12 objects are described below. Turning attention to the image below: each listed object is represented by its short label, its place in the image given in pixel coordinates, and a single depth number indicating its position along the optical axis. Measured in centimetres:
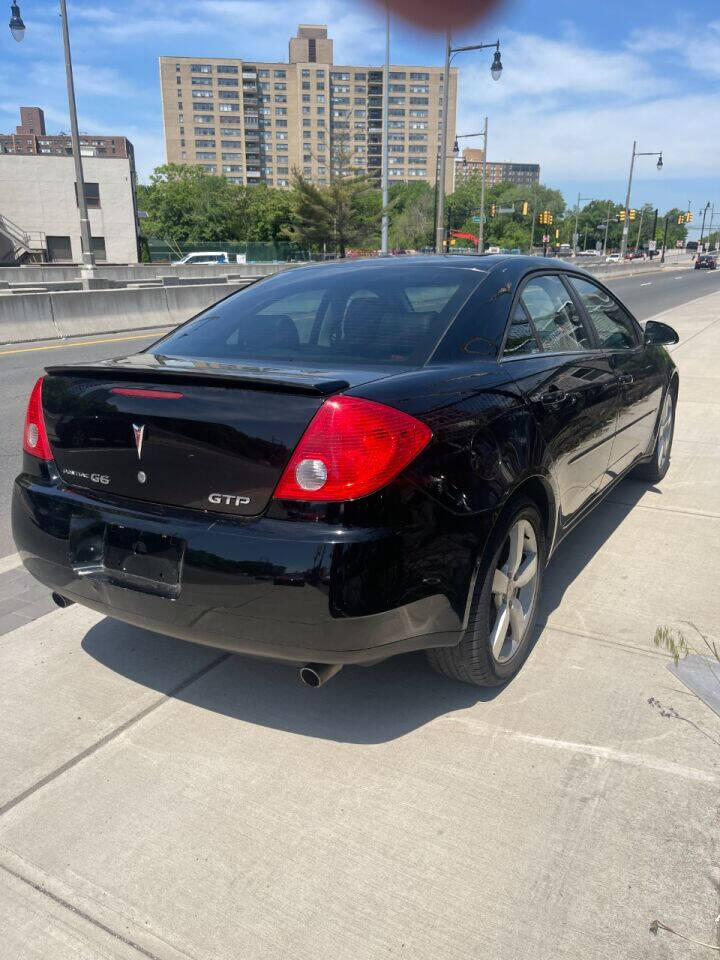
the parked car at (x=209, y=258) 4513
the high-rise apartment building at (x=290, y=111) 15175
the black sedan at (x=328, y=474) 226
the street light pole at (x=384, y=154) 2830
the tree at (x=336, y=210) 5666
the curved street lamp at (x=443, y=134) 2548
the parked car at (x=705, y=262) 7244
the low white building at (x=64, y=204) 5953
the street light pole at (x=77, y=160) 2014
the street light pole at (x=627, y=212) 6084
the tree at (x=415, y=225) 9794
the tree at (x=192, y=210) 8400
